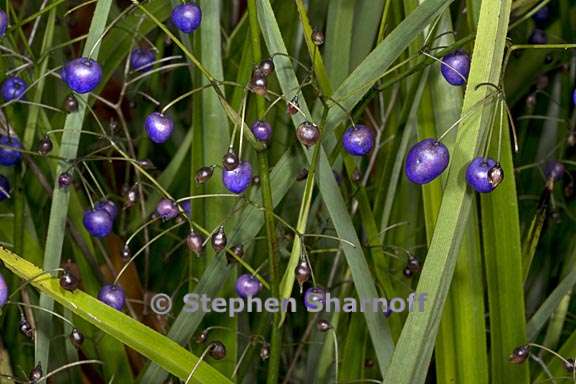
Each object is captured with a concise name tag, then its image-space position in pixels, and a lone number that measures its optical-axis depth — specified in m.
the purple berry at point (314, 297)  0.56
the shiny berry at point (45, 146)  0.60
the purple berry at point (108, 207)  0.61
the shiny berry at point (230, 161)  0.54
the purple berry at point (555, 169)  0.67
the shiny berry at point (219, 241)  0.55
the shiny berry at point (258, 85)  0.54
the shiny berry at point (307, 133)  0.53
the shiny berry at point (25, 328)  0.57
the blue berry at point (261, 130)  0.57
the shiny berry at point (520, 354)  0.59
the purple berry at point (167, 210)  0.58
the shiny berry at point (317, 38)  0.56
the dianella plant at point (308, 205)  0.55
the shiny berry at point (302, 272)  0.55
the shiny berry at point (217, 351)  0.59
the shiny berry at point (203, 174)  0.55
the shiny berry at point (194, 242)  0.56
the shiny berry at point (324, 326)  0.59
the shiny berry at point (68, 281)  0.54
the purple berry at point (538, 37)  0.73
